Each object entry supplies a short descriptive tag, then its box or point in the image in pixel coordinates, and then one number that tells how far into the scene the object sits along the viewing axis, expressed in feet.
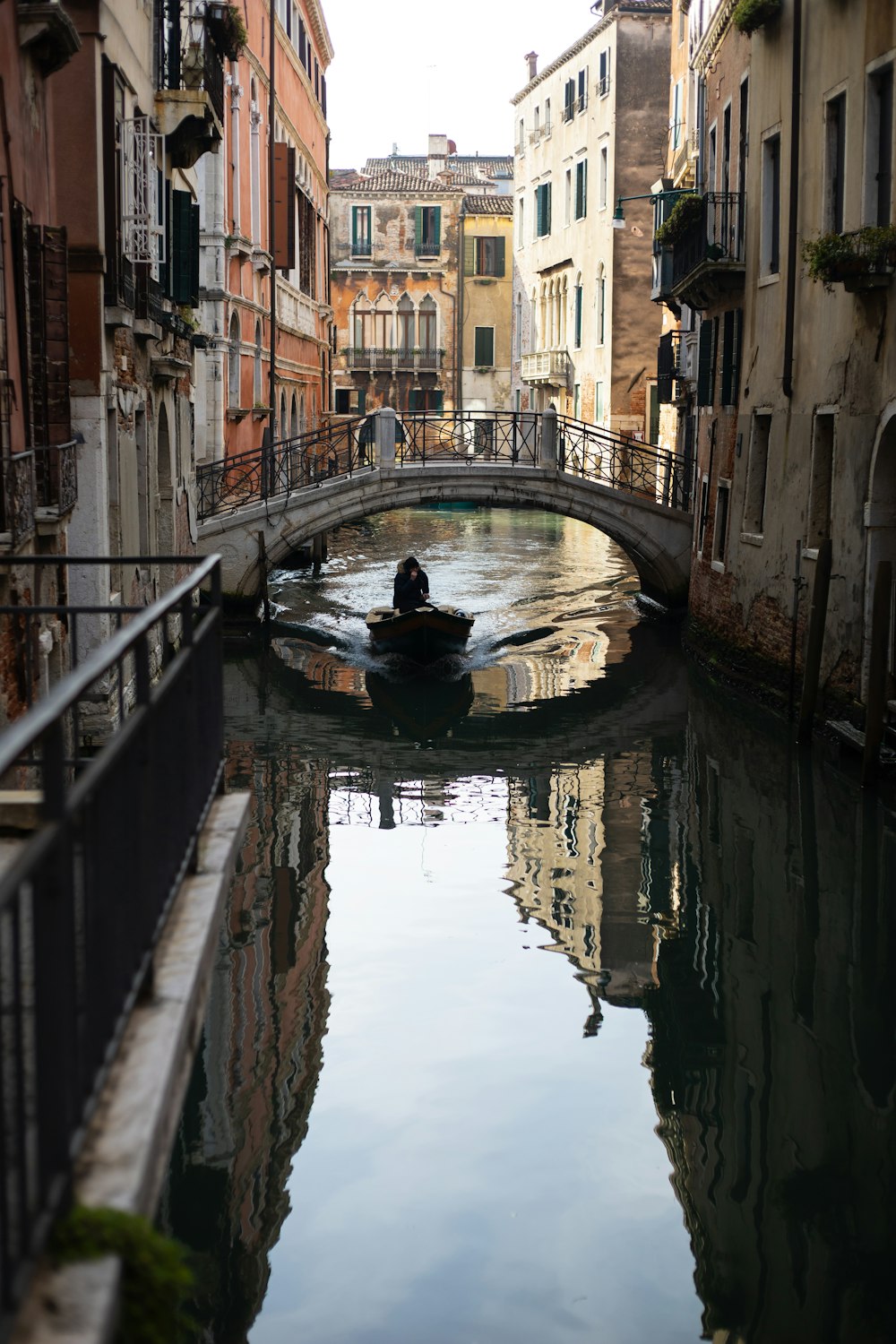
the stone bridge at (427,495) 69.62
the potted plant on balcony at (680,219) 60.08
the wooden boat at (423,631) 63.21
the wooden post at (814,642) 43.27
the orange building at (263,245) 70.59
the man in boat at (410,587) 65.16
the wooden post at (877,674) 36.58
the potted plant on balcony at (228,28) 53.72
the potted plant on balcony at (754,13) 50.78
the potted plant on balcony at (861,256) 38.91
